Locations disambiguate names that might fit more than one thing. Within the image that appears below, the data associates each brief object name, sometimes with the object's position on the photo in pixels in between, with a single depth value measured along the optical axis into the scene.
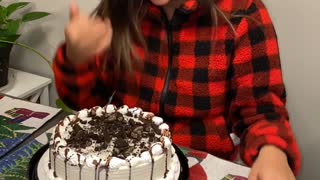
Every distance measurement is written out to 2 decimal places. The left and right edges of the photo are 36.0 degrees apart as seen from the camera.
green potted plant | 1.64
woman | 1.04
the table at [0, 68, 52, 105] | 1.76
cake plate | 0.85
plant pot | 1.66
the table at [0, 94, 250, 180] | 0.92
